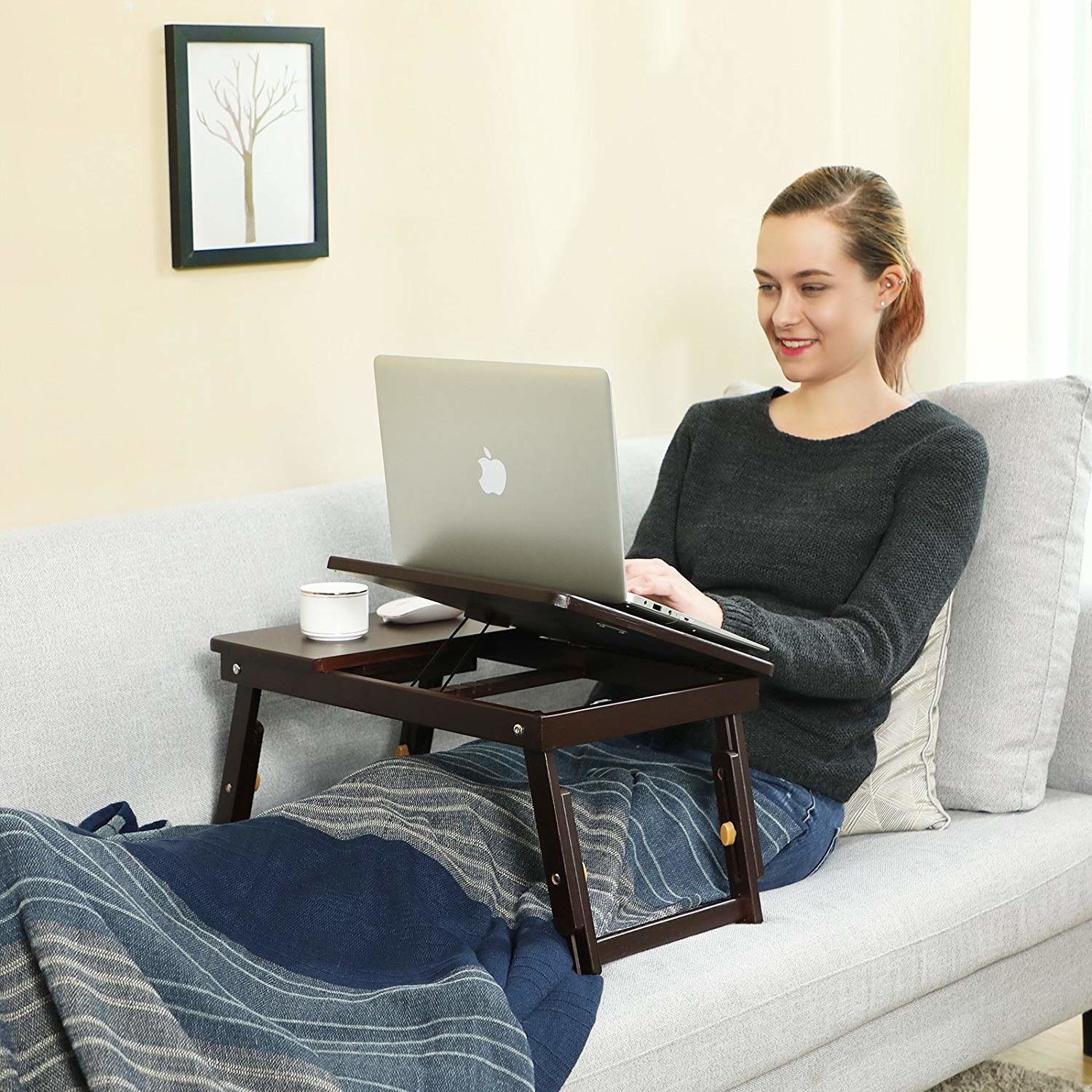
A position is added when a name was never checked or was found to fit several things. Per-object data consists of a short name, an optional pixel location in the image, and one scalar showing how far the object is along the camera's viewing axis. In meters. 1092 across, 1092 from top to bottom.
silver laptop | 2.73
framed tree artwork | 3.24
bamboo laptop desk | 2.73
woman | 3.03
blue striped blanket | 2.49
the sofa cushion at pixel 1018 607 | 3.23
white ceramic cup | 3.01
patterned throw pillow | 3.19
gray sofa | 2.82
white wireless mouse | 3.11
